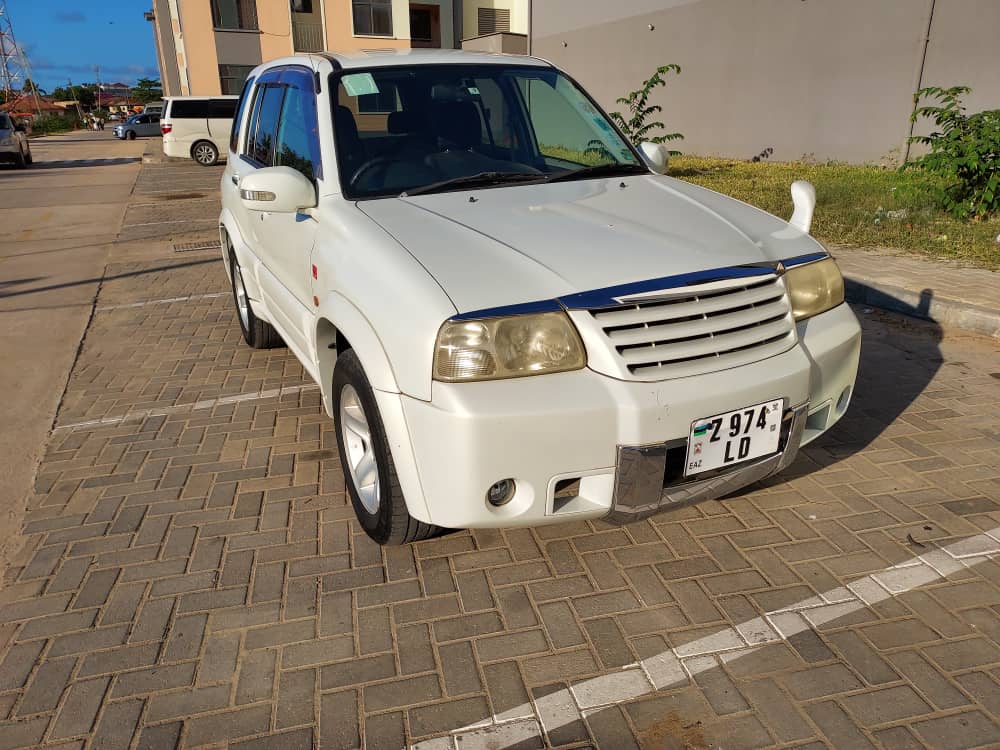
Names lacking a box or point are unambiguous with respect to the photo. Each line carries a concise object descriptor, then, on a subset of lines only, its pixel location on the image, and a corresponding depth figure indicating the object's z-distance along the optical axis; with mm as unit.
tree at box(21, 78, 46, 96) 83000
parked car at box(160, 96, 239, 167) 22094
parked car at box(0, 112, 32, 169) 22109
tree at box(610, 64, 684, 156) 12973
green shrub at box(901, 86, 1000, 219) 7980
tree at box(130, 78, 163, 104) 90569
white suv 2410
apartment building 30094
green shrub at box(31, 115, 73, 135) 57859
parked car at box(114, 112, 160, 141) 40656
